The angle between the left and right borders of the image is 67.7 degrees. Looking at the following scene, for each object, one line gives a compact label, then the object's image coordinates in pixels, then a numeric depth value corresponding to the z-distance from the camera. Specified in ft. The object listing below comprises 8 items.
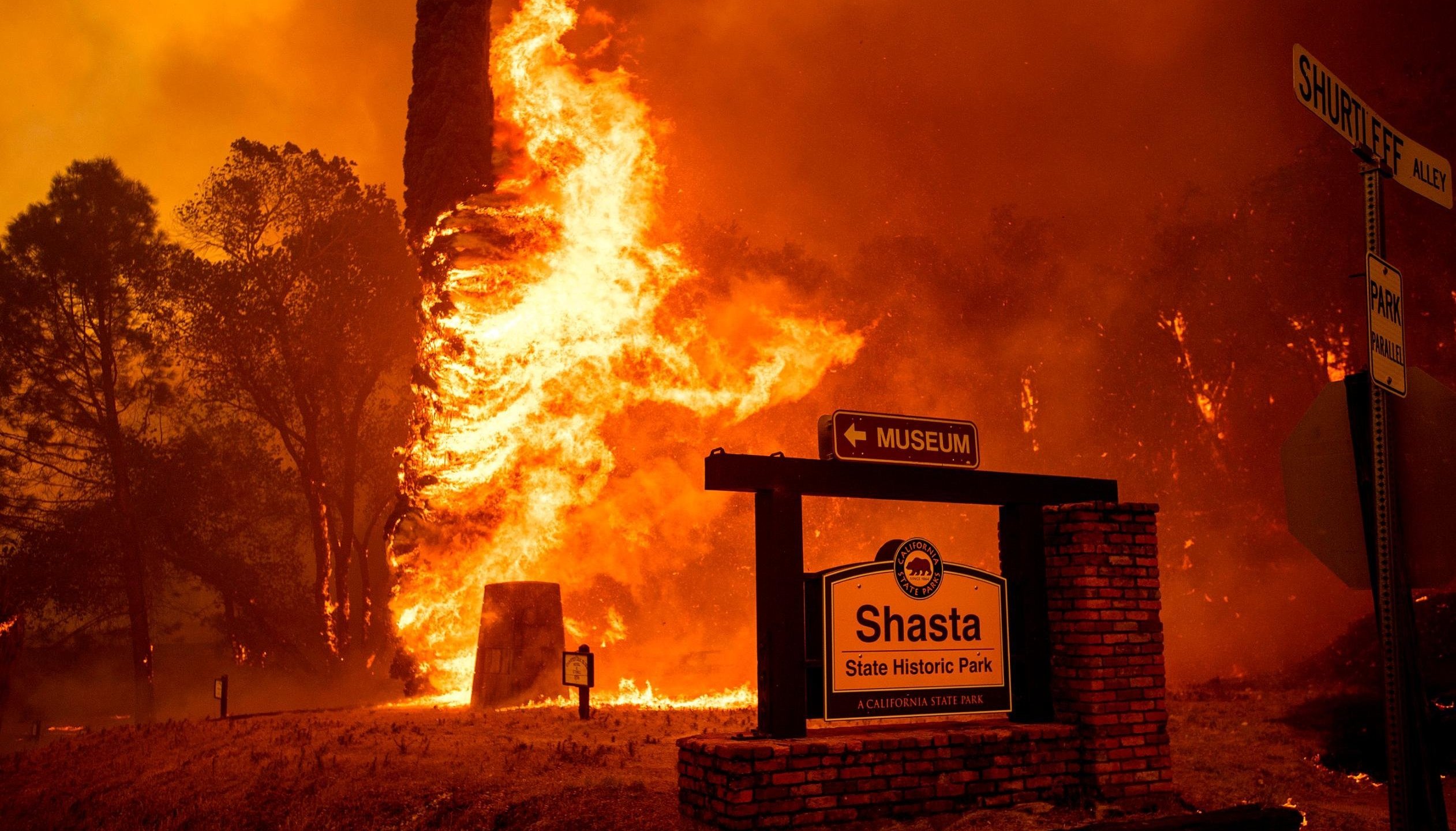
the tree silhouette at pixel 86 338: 107.34
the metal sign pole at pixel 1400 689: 17.29
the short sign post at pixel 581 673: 53.11
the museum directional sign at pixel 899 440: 27.45
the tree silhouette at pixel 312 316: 116.57
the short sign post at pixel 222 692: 63.82
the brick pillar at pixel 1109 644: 28.84
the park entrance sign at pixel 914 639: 26.89
